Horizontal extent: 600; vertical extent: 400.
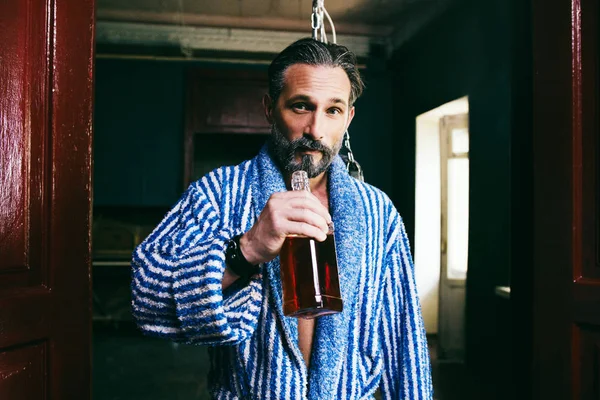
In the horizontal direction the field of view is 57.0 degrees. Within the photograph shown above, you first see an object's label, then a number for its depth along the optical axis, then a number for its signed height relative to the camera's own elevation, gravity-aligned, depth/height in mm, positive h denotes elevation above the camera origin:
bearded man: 1105 -148
